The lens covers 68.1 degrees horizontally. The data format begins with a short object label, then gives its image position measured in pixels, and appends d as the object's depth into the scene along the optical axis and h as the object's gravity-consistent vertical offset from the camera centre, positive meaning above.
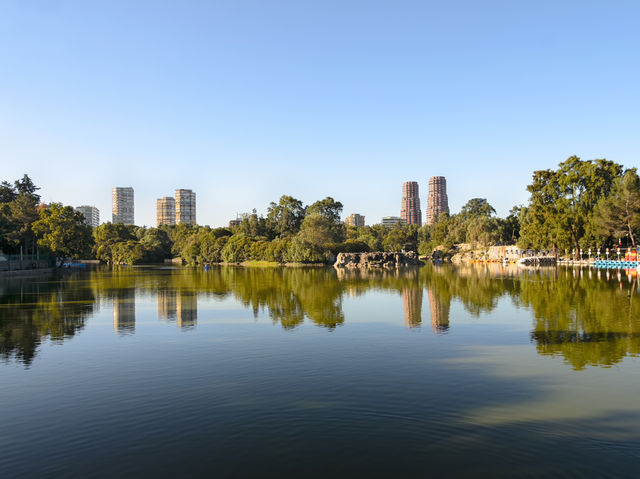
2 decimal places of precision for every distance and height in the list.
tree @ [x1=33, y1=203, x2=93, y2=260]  81.44 +5.08
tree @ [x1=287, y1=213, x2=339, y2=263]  105.36 +2.42
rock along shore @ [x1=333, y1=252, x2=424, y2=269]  100.24 -1.56
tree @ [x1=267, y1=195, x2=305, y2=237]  136.50 +11.25
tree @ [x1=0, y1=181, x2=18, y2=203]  101.19 +14.56
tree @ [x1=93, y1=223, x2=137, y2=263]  154.88 +6.89
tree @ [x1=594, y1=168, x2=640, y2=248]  69.19 +5.77
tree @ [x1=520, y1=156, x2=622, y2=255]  82.94 +9.48
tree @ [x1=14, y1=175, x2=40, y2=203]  108.38 +17.28
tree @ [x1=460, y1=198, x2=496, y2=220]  157.38 +14.34
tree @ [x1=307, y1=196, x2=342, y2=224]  133.75 +13.07
